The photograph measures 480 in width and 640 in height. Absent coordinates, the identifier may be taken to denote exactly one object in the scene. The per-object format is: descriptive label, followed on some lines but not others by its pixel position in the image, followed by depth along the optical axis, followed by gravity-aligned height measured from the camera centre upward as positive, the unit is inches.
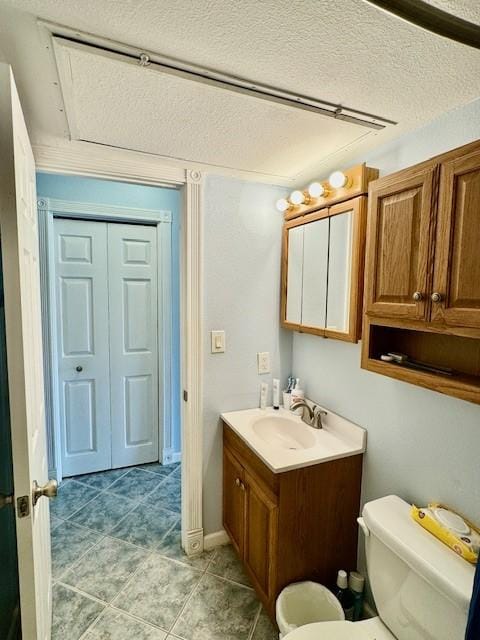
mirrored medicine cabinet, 57.0 +4.0
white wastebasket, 54.5 -52.2
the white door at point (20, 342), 32.0 -5.4
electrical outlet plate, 79.4 -16.9
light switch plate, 74.1 -11.3
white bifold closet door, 100.3 -16.8
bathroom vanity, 55.7 -37.6
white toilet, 36.8 -35.6
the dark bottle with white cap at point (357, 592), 58.6 -52.8
